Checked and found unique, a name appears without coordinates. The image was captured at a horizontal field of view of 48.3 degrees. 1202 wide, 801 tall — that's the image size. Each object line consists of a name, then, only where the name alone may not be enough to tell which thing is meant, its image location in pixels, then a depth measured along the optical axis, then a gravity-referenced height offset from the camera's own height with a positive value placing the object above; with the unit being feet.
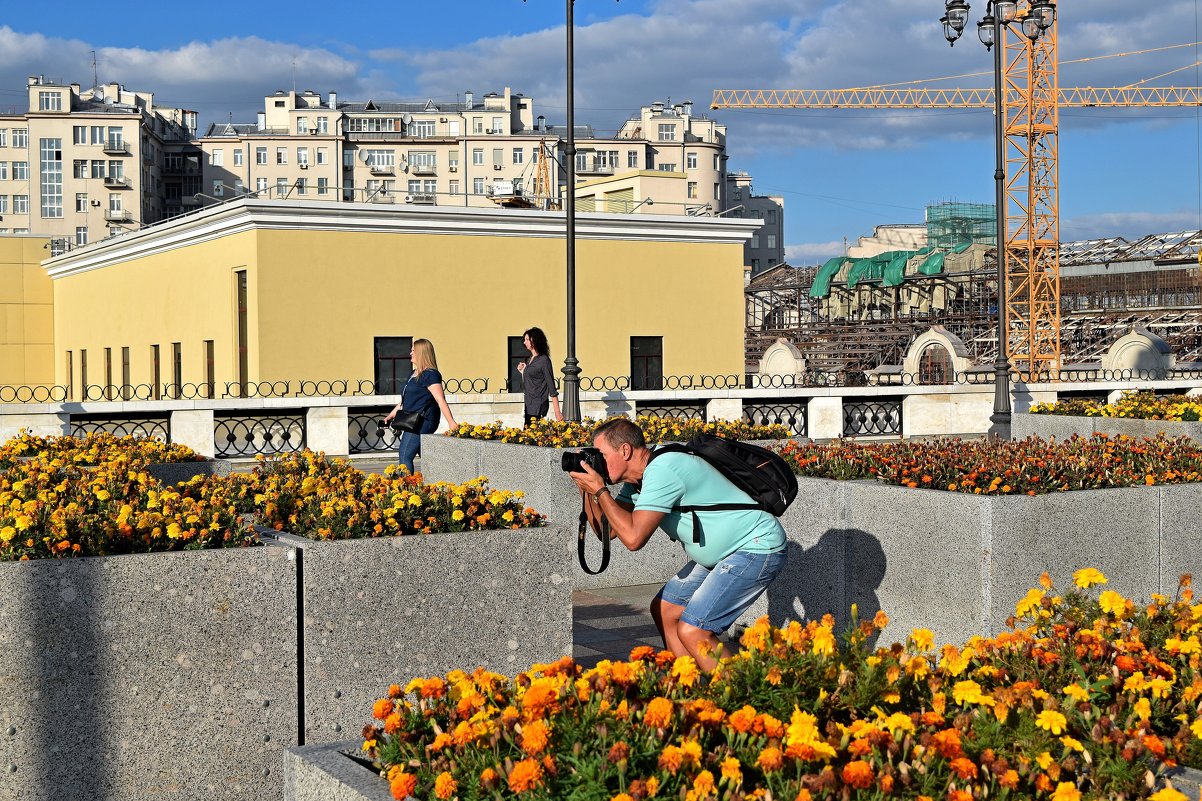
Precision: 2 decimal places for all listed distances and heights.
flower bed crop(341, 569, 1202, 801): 10.60 -2.92
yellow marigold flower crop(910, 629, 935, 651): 13.70 -2.50
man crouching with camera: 20.01 -1.93
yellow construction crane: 221.87 +35.14
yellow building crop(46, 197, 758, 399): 97.19 +8.30
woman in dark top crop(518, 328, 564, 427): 47.75 +0.54
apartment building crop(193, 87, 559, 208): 418.51 +80.68
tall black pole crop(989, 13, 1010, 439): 74.49 +9.77
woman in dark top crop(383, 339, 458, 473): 42.34 -0.01
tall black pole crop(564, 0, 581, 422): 68.69 +5.43
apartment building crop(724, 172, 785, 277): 524.52 +71.30
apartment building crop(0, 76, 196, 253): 388.78 +68.74
